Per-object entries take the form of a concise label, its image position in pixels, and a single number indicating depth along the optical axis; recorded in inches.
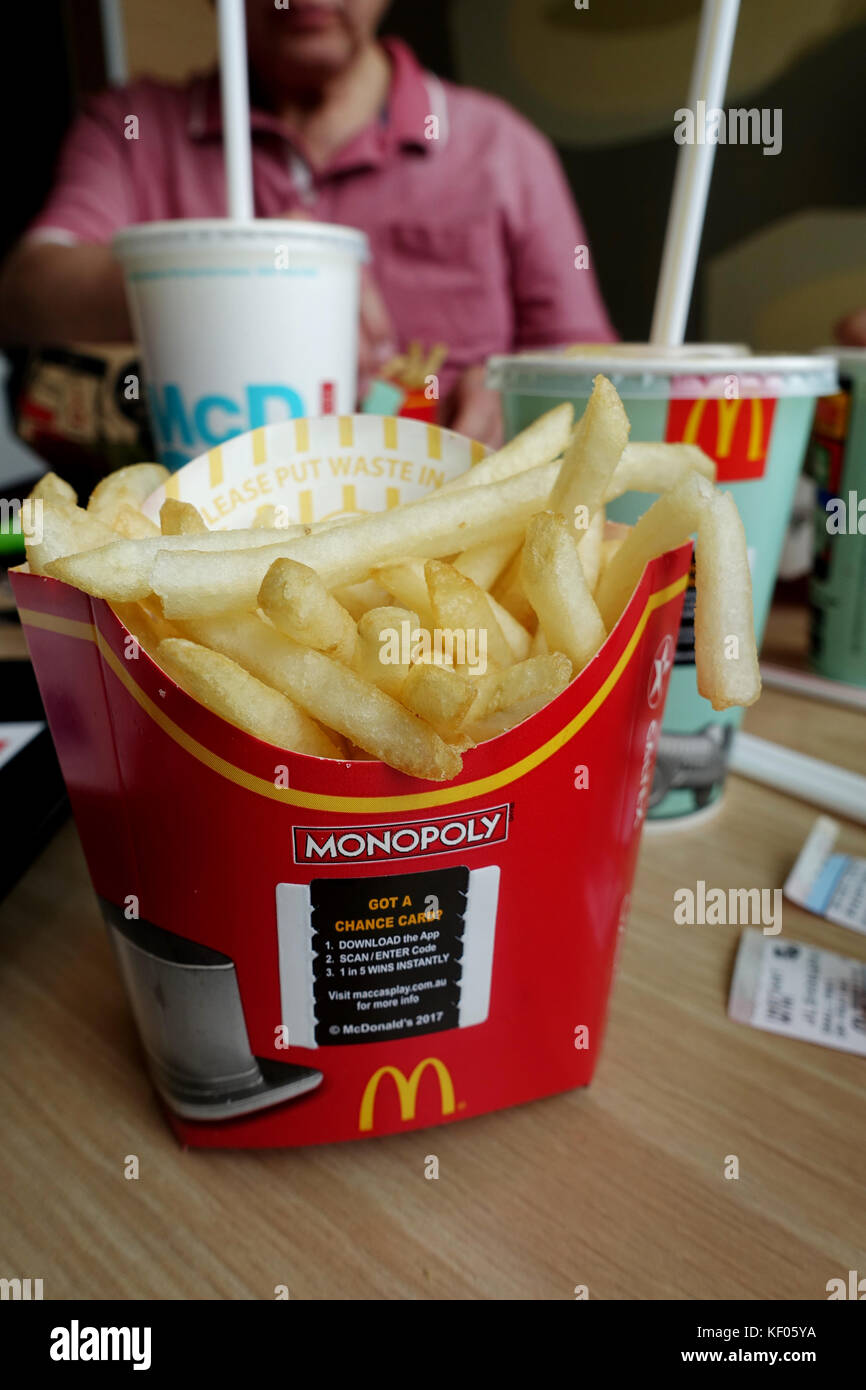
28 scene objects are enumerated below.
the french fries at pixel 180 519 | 5.4
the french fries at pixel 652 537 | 5.3
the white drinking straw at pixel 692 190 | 7.5
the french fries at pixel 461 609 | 4.9
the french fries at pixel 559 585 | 4.9
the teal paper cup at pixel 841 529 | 12.8
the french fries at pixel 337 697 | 4.5
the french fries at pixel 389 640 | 4.6
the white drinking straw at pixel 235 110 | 9.4
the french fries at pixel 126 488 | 6.0
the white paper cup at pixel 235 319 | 11.4
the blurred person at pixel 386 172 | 29.6
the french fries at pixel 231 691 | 4.5
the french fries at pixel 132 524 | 5.7
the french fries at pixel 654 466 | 6.1
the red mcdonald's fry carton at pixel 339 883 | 4.9
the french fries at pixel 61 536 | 5.0
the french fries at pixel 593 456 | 5.2
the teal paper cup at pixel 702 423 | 8.8
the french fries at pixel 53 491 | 5.8
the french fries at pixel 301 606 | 4.3
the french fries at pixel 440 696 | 4.3
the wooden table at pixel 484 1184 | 5.4
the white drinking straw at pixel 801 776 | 10.4
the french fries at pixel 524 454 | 6.2
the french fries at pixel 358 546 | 4.7
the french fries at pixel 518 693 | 4.7
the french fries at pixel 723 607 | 5.2
